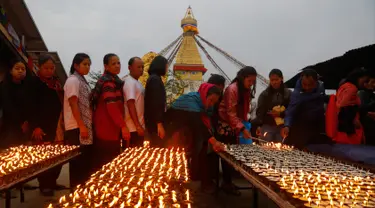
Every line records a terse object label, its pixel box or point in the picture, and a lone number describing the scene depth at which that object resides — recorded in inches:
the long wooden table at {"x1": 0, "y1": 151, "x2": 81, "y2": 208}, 84.8
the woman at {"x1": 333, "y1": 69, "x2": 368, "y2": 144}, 167.8
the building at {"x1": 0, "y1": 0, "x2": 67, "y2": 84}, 299.6
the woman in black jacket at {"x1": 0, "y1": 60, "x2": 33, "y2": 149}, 167.6
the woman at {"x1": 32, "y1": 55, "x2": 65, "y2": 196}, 169.8
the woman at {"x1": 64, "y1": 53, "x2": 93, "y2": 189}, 154.0
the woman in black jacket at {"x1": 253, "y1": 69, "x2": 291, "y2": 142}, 211.8
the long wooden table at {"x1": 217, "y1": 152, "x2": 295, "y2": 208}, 68.6
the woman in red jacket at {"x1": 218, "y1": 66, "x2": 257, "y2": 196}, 178.5
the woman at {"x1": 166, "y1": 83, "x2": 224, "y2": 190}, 172.2
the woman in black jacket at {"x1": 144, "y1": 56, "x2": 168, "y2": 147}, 169.3
